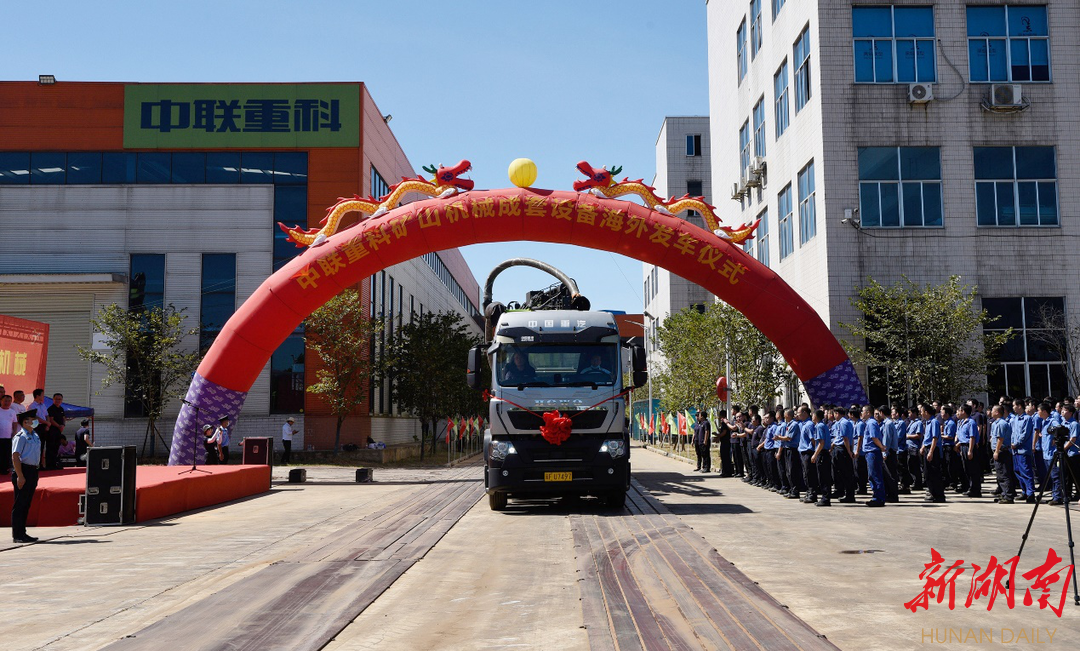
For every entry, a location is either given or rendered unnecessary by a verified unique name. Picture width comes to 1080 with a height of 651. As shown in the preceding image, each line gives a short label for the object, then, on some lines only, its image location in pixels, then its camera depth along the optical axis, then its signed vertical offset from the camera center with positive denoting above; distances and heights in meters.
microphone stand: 21.71 -0.59
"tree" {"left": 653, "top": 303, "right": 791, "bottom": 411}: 32.66 +2.30
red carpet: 14.09 -1.25
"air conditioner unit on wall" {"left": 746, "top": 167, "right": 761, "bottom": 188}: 35.16 +9.62
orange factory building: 36.12 +9.96
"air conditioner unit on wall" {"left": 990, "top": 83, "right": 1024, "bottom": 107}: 26.45 +9.67
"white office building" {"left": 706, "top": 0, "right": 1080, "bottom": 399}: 26.31 +7.97
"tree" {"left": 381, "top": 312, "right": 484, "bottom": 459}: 38.19 +2.21
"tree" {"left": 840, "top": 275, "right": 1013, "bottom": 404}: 23.81 +2.12
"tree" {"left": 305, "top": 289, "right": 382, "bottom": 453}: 33.56 +2.77
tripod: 7.09 -0.49
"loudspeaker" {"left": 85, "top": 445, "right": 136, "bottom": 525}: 13.86 -1.02
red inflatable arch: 21.59 +3.96
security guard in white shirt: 11.91 -0.66
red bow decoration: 14.73 -0.17
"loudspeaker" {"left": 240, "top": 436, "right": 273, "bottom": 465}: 22.84 -0.78
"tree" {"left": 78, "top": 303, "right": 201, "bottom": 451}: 33.41 +2.52
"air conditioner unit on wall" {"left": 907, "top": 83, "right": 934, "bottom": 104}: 26.48 +9.76
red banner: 19.77 +1.62
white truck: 14.91 +0.24
